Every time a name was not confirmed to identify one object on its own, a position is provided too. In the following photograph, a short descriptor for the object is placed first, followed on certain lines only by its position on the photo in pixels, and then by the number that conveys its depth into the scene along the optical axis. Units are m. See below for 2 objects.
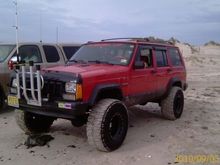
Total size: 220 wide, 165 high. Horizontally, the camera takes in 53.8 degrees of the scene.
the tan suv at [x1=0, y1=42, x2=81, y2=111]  5.48
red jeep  3.53
